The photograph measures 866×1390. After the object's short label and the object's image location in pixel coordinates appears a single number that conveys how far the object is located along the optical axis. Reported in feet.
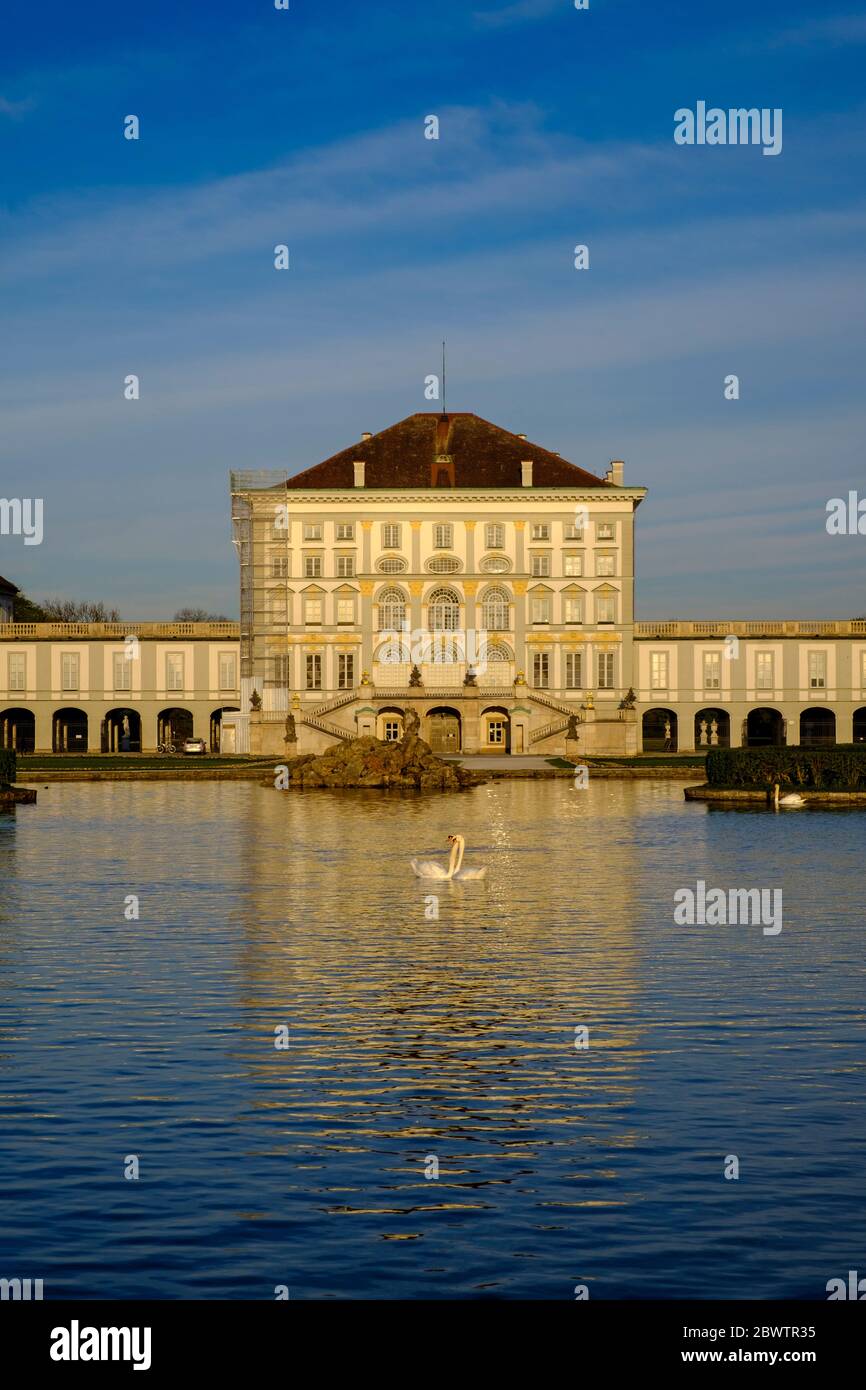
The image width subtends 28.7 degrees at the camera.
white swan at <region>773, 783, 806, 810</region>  165.58
